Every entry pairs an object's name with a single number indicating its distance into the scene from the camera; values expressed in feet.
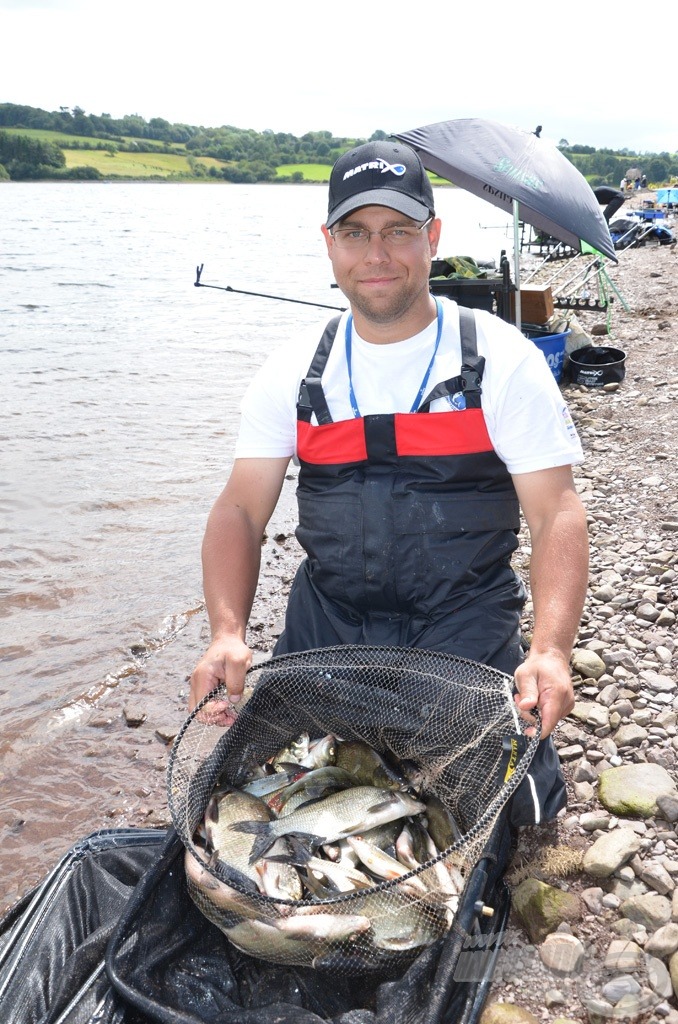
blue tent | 128.57
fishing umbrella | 24.50
